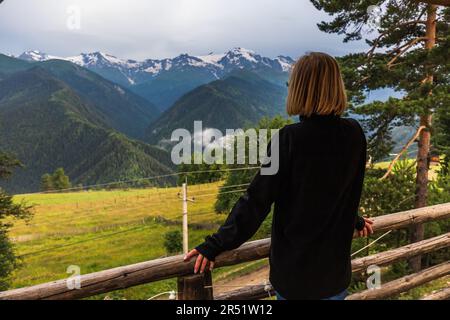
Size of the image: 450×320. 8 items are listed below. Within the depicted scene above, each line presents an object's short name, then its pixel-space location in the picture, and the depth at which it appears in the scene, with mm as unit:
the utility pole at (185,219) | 18250
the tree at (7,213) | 14766
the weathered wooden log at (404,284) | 3531
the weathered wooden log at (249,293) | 2751
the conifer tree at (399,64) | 11336
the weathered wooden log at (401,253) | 3416
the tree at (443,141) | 13833
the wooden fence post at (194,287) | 2390
